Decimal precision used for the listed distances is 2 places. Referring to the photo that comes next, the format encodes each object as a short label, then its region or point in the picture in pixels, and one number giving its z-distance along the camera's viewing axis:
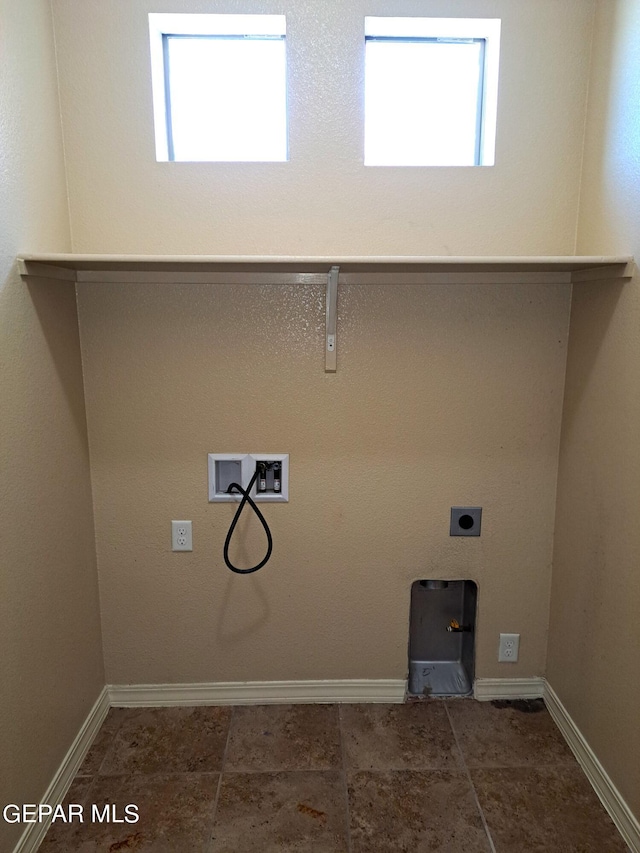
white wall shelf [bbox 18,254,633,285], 1.42
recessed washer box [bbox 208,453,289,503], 1.83
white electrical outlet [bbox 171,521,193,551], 1.87
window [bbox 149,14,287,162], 1.72
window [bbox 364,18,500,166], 1.72
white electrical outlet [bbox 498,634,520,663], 1.96
